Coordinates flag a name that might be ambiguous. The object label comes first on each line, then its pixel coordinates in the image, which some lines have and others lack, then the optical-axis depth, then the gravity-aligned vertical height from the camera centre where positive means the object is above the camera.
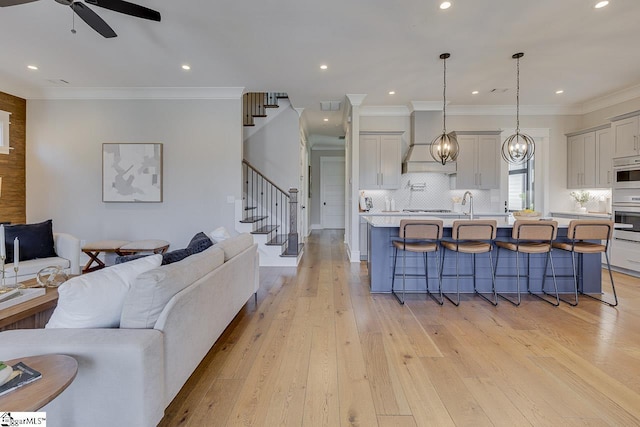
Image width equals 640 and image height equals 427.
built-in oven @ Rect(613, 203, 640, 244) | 4.41 -0.12
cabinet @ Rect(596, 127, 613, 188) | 5.12 +0.92
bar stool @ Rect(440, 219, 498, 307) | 3.34 -0.26
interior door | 10.47 +0.86
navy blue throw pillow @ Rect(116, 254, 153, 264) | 1.91 -0.31
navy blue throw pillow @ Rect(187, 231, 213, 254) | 2.46 -0.29
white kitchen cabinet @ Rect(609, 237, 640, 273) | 4.41 -0.66
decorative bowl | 4.12 -0.05
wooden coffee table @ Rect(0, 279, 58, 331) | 1.85 -0.66
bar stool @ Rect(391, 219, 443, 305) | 3.37 -0.25
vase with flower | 5.77 +0.26
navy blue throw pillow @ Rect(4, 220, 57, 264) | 3.45 -0.36
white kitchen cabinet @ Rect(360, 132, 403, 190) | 5.86 +1.00
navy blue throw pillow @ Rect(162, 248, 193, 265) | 2.03 -0.33
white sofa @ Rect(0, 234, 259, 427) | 1.25 -0.65
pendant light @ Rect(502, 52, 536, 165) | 3.92 +0.87
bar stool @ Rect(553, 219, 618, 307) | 3.33 -0.27
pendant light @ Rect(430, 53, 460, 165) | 4.19 +0.90
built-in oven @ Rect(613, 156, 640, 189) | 4.47 +0.60
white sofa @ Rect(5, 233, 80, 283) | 3.36 -0.60
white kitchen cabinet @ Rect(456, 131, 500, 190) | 5.80 +1.01
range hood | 5.82 +1.42
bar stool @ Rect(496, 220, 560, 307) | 3.33 -0.28
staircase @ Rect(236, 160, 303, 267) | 5.19 -0.19
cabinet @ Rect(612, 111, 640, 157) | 4.49 +1.19
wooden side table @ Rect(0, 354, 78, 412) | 0.88 -0.57
